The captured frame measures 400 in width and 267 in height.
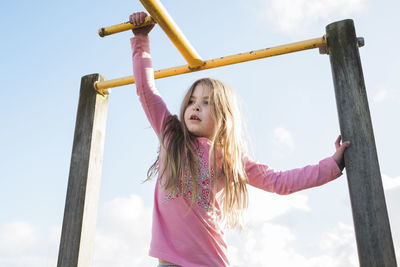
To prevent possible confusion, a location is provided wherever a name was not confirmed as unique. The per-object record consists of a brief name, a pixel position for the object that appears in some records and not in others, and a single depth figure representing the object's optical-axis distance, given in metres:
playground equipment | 1.54
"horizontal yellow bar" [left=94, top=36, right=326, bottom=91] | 1.91
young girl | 1.67
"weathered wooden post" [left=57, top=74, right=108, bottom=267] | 2.03
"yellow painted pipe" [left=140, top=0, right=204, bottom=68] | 1.68
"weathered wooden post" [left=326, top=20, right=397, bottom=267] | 1.50
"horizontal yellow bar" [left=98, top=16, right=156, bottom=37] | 1.86
